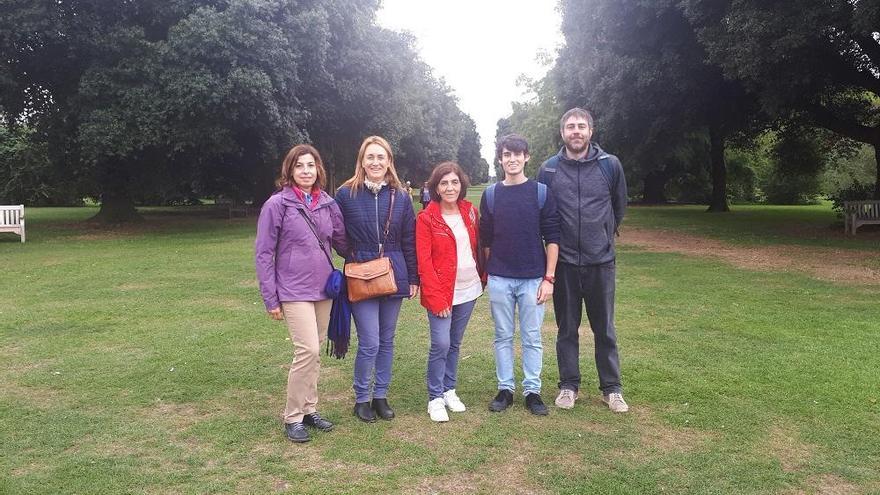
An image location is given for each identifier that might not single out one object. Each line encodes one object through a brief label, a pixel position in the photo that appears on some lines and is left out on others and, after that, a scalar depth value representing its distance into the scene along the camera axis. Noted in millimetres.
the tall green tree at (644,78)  16562
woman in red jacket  4414
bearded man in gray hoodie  4551
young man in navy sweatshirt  4473
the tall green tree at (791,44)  12625
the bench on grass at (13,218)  17216
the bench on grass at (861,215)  17109
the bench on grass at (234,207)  29641
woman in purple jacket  4109
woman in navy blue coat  4312
